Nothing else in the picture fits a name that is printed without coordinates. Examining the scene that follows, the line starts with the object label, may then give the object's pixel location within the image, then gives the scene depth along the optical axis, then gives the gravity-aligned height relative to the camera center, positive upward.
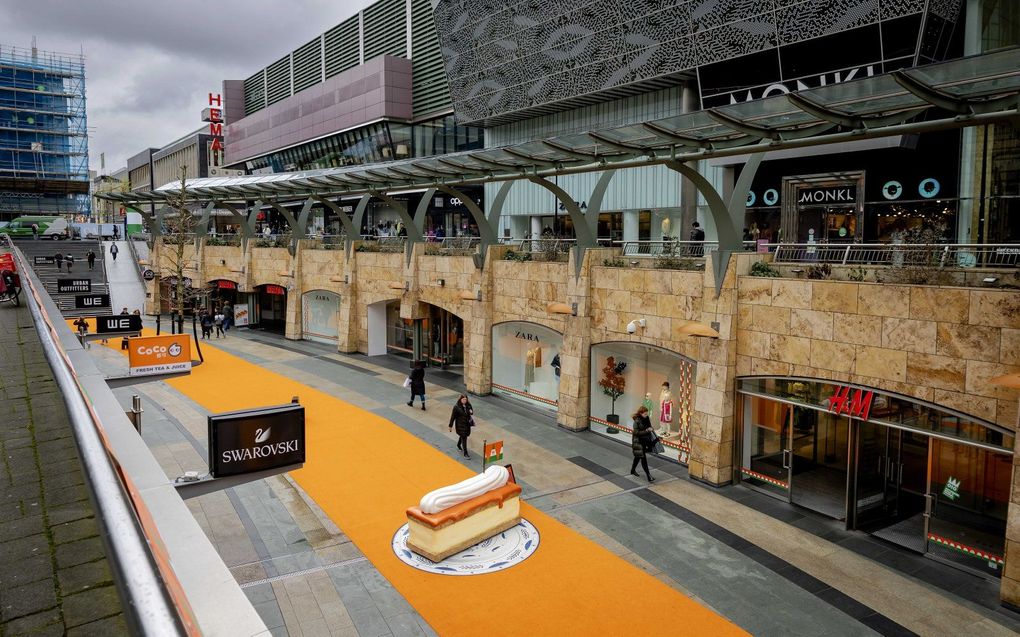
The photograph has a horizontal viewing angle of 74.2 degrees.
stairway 36.10 -0.21
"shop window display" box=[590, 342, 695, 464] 17.06 -3.29
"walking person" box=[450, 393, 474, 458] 16.47 -3.72
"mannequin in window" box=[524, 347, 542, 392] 22.10 -3.13
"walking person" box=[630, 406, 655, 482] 15.09 -3.75
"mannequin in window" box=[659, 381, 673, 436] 17.28 -3.62
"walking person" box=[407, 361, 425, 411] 20.67 -3.49
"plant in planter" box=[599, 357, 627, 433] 18.86 -3.19
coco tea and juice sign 19.20 -2.69
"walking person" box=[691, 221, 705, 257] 16.83 +0.66
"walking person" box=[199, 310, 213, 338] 34.53 -3.02
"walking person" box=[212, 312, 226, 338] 35.69 -3.00
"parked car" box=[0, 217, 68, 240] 61.34 +3.33
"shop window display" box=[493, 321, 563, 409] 21.55 -3.14
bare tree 30.45 +1.17
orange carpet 9.42 -4.87
